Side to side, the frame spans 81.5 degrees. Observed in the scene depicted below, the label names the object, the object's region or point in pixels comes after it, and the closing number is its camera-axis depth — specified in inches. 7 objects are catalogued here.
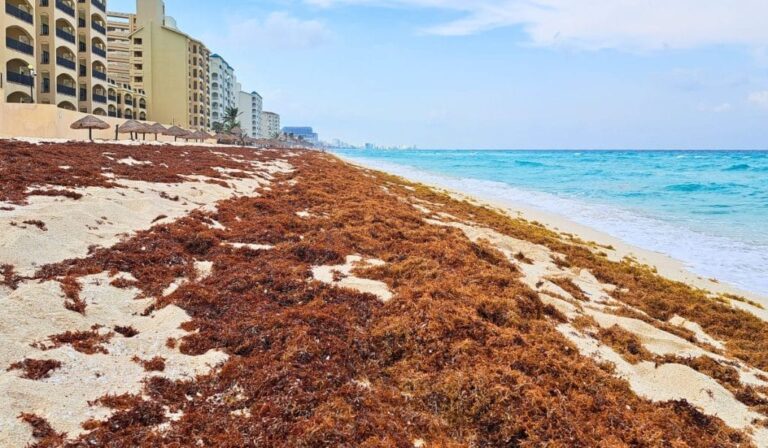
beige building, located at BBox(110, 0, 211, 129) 2800.2
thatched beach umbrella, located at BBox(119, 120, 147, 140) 1342.3
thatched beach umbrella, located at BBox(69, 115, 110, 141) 1081.3
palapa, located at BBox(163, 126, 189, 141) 1555.4
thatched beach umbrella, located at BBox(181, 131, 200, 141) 1825.5
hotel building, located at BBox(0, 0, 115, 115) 1301.7
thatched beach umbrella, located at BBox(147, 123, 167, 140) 1440.7
